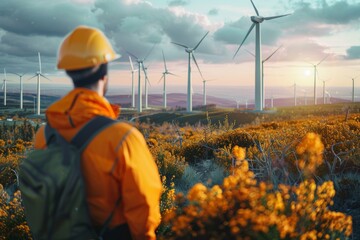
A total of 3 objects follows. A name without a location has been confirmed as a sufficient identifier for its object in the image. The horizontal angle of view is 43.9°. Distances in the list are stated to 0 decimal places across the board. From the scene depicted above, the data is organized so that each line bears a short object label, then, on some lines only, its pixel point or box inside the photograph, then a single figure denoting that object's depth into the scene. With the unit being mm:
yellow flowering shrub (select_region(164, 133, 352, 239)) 3160
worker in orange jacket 3215
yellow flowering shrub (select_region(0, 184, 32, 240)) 5992
